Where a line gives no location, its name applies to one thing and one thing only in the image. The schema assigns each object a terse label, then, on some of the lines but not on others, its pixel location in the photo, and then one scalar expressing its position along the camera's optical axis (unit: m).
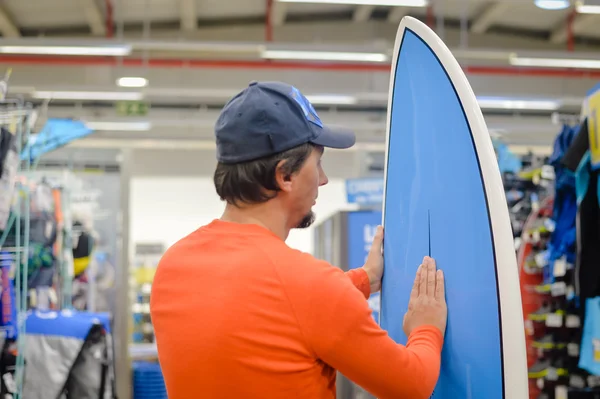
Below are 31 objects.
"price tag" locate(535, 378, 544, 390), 5.25
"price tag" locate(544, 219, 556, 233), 5.10
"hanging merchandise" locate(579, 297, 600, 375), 3.55
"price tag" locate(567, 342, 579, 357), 4.96
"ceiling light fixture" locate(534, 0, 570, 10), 6.25
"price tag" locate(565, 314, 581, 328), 5.02
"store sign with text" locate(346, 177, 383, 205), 6.76
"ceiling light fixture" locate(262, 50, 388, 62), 8.32
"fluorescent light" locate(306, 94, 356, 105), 10.62
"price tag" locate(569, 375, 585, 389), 4.99
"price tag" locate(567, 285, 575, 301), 4.63
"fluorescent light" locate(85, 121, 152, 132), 13.37
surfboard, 1.27
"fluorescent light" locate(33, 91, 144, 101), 10.55
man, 1.23
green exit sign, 13.88
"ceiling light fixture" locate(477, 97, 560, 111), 10.05
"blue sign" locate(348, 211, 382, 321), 5.89
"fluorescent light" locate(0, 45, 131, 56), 7.98
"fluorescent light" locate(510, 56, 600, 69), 8.70
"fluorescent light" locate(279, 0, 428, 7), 6.81
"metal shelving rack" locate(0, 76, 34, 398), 3.36
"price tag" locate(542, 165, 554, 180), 5.59
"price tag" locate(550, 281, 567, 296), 4.91
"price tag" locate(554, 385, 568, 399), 4.89
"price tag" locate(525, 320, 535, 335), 5.65
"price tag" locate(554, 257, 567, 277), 4.65
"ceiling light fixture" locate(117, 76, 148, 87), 11.10
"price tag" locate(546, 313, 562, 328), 5.07
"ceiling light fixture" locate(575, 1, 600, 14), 7.11
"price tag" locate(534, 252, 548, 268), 5.30
